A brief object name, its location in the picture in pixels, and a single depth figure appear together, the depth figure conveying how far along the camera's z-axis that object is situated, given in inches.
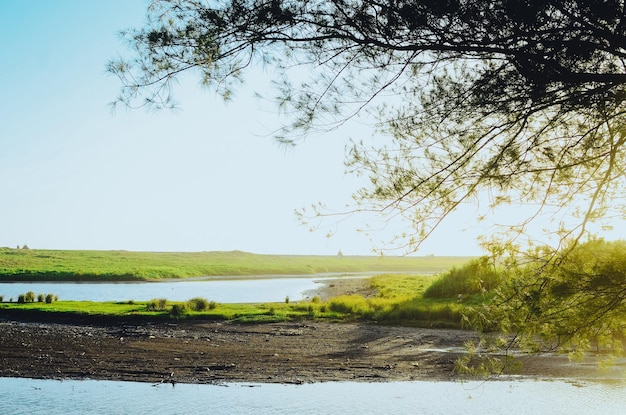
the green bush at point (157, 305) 1000.9
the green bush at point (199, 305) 979.9
